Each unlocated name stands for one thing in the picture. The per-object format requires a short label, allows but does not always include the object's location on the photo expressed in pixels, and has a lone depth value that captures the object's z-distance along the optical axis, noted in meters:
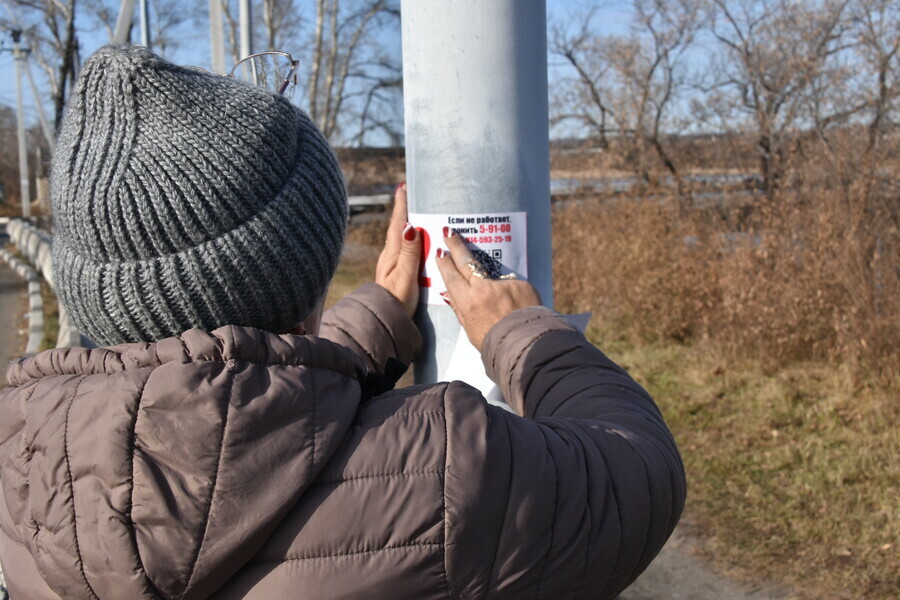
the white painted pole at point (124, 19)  5.82
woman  1.06
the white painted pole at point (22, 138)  29.20
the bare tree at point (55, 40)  21.73
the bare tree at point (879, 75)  6.16
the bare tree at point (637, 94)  10.41
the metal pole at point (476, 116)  1.97
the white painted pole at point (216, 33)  8.00
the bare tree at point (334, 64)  20.97
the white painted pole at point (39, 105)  23.58
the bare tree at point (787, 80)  7.43
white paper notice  2.04
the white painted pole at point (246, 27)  9.88
